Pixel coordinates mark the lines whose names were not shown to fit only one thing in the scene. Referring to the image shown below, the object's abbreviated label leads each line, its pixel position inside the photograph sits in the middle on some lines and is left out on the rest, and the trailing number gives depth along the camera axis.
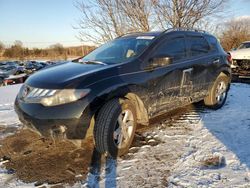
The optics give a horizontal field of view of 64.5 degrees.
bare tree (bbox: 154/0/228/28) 8.51
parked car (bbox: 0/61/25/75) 14.67
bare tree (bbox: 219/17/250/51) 21.42
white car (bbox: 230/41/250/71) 7.70
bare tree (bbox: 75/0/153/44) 8.70
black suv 2.33
